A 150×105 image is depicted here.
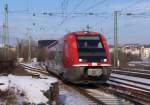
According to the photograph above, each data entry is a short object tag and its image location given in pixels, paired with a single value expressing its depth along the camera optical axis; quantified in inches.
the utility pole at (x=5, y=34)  1677.9
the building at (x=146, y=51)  6994.1
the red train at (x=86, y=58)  880.9
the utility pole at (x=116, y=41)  2370.8
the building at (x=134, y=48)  6023.6
